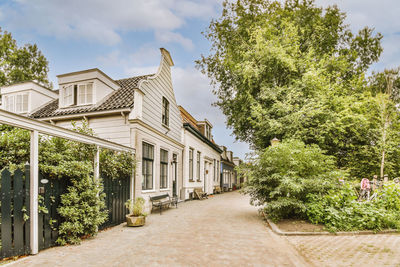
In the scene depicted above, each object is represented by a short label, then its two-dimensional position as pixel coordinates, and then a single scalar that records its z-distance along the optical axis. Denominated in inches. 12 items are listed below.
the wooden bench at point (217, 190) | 940.6
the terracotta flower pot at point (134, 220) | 302.8
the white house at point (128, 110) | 383.2
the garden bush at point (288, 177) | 304.8
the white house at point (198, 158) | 635.5
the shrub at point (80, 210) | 219.2
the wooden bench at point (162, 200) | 410.7
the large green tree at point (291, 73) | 579.5
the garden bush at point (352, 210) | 267.1
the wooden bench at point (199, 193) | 678.5
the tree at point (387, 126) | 630.5
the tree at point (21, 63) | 794.2
